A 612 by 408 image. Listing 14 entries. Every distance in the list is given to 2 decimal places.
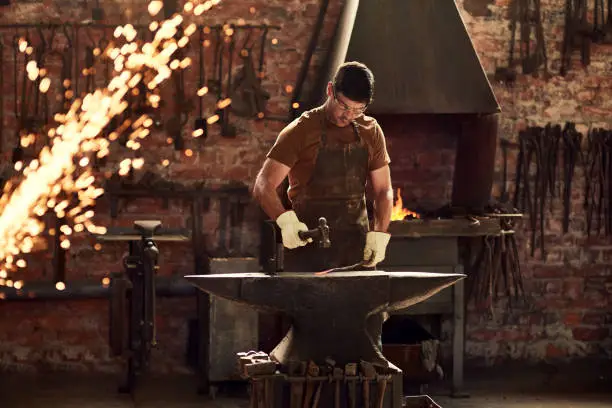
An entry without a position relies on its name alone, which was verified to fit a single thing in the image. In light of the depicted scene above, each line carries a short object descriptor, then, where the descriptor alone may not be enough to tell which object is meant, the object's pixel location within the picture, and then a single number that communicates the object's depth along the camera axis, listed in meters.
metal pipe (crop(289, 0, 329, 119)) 9.97
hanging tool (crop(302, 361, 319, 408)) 6.10
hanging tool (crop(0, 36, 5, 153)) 9.74
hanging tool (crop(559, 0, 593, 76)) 10.36
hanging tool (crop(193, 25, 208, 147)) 9.94
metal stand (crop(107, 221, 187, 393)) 8.40
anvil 6.12
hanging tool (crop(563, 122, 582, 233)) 10.38
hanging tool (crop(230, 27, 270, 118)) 9.96
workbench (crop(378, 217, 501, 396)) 9.19
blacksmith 6.56
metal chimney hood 9.24
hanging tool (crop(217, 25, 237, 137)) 9.96
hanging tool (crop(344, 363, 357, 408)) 6.12
